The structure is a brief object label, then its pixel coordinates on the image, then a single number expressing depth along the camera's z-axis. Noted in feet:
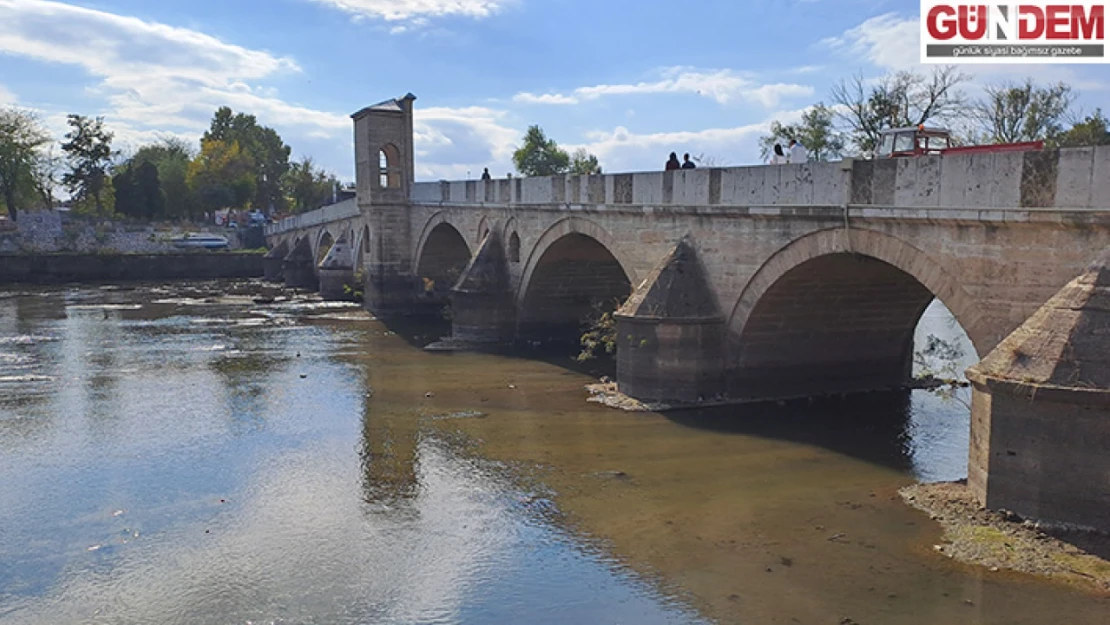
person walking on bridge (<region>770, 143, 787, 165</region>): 50.54
